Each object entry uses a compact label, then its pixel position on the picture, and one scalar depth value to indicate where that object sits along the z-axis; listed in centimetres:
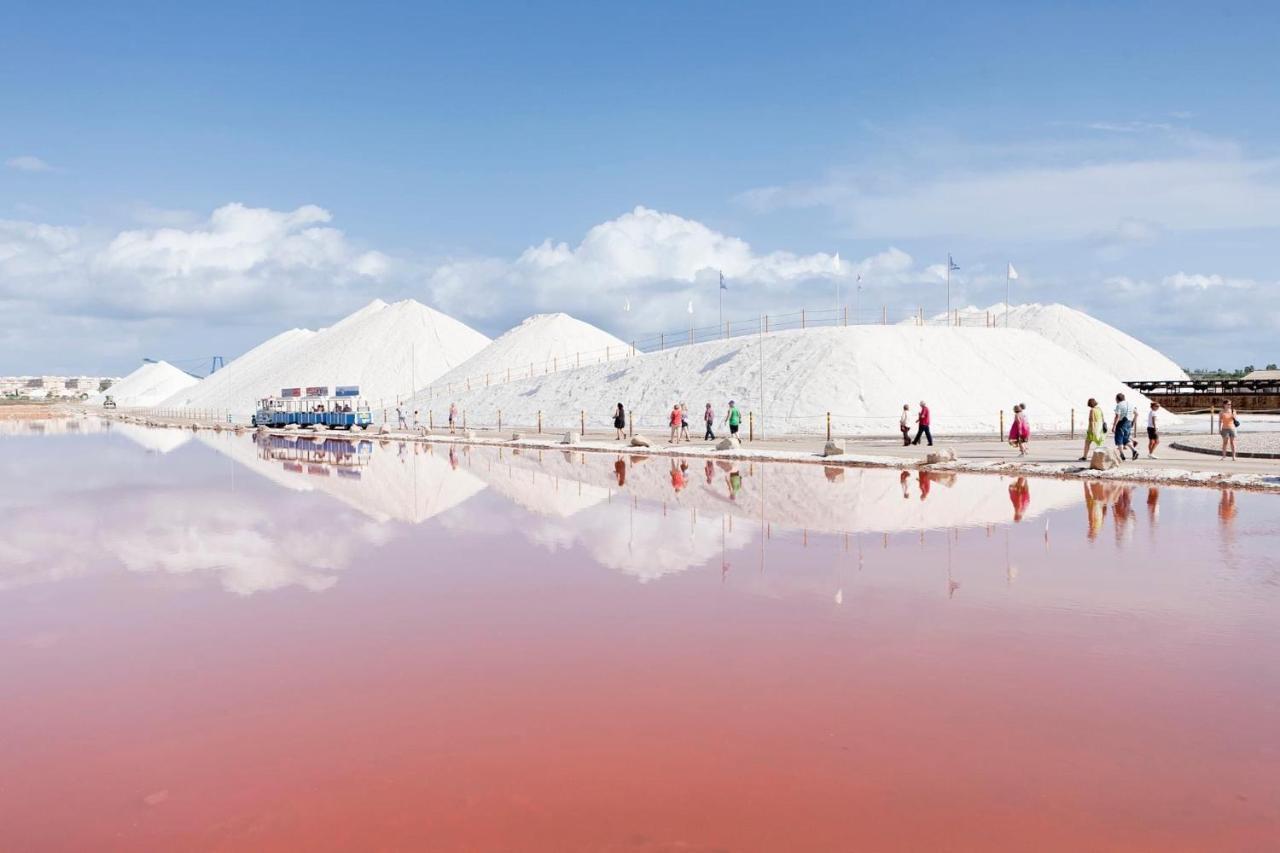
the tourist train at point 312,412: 6156
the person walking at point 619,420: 3894
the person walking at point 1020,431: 2712
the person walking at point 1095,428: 2306
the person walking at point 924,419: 3164
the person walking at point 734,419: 3416
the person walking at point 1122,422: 2448
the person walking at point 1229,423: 2416
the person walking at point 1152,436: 2588
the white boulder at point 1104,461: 2222
